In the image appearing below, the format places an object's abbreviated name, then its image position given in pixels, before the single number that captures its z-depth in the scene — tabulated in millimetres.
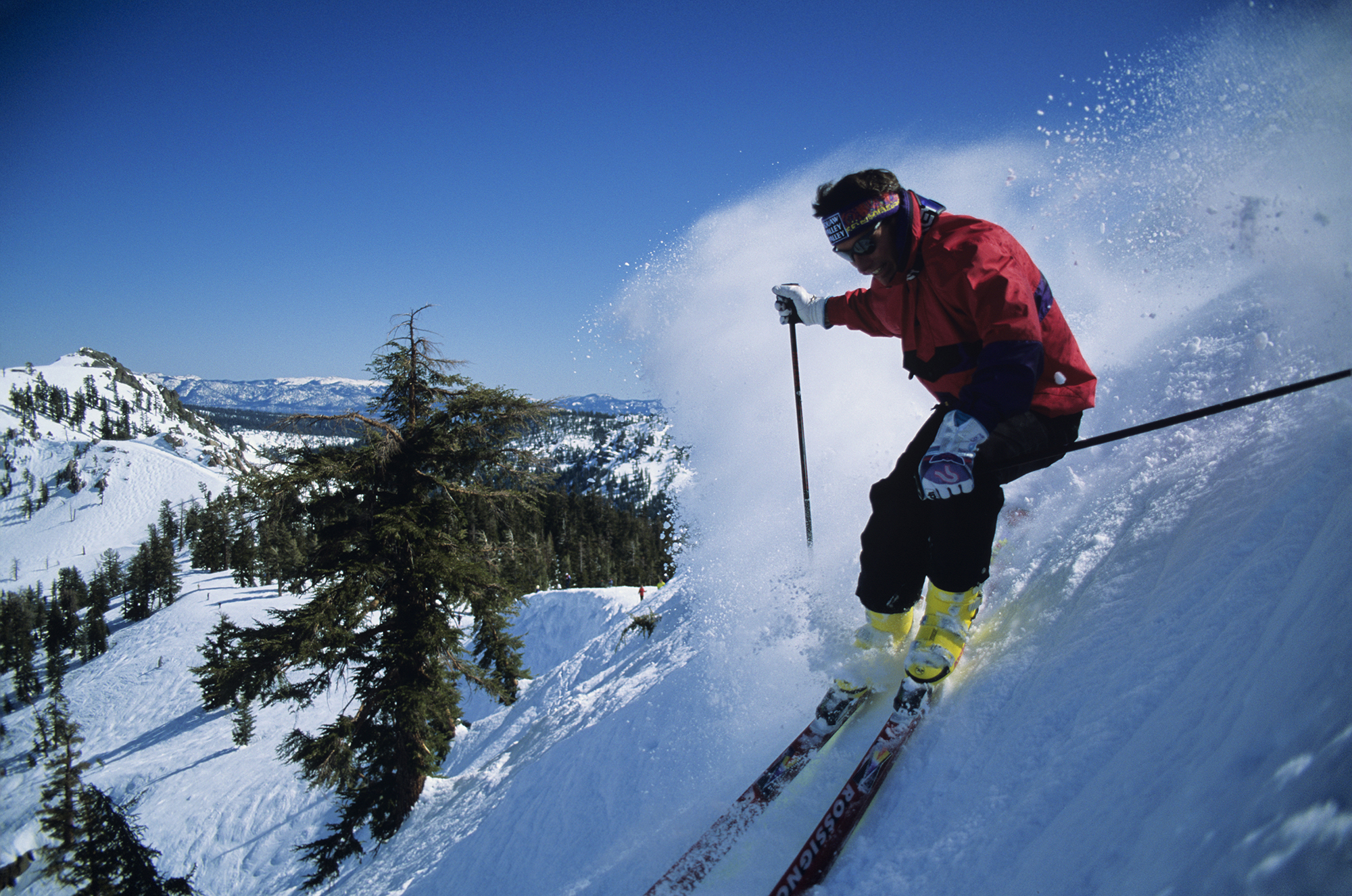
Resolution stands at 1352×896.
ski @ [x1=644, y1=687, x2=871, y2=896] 2725
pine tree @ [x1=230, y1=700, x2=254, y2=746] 27312
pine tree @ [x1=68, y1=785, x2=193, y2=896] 12625
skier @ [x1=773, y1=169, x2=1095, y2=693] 2465
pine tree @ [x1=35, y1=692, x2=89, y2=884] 15078
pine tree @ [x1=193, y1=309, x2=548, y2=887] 9414
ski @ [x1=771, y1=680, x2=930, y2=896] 2289
